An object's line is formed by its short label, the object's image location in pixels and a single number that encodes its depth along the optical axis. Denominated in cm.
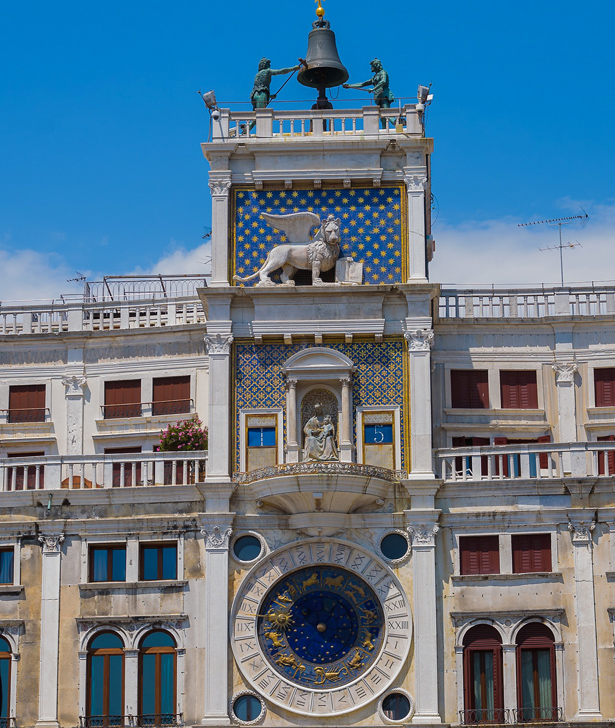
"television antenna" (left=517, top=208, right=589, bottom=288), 5875
